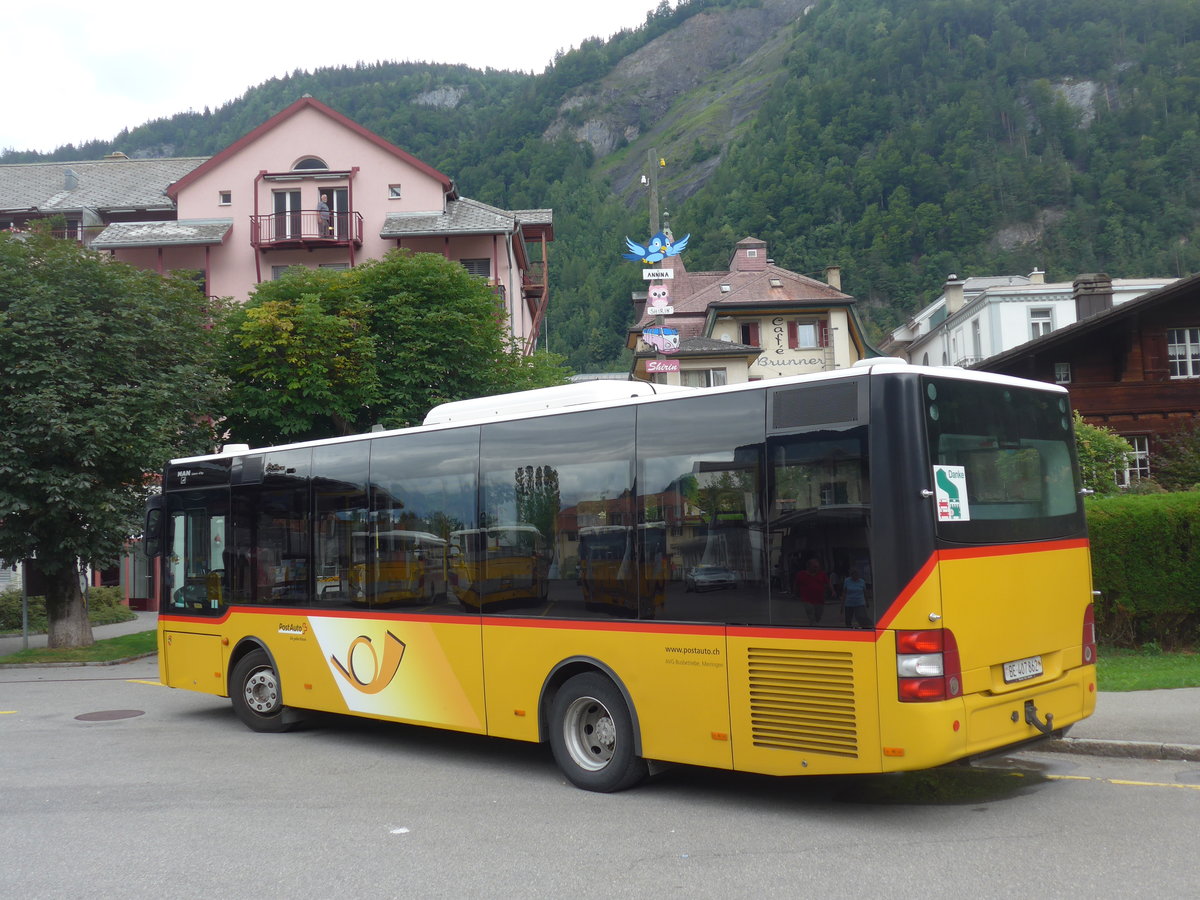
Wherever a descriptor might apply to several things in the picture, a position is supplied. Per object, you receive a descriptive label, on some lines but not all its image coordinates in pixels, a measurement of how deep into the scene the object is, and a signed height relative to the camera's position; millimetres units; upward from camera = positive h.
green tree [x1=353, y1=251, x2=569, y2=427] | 25484 +5246
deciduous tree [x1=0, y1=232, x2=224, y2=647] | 19234 +3016
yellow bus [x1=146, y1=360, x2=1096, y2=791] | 6836 -241
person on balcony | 37188 +11684
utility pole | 22891 +8298
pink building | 37281 +12223
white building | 53281 +11066
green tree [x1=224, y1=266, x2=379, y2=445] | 24312 +4334
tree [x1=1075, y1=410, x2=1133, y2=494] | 17859 +1282
